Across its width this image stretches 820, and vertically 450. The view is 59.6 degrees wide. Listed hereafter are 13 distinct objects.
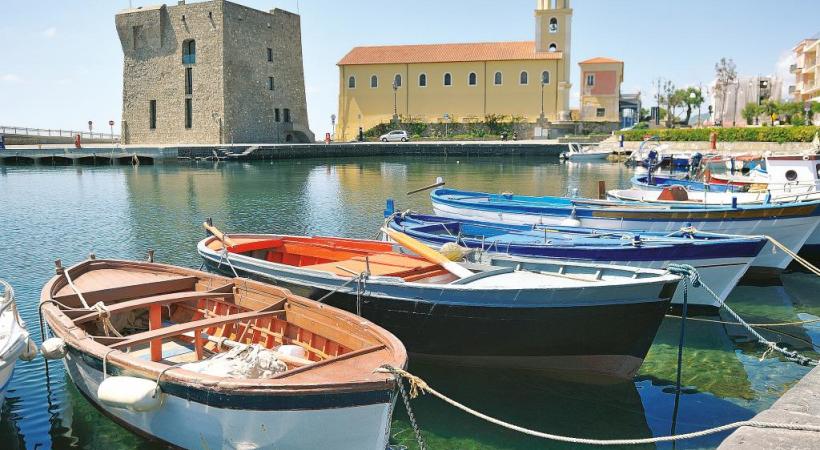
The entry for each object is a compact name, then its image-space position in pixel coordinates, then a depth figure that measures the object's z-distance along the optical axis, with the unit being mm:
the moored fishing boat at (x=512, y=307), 7047
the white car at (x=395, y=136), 57719
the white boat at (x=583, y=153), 46750
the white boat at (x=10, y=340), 6051
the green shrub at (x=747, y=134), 41031
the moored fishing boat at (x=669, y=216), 12016
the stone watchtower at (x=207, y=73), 50906
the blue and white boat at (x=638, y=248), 9555
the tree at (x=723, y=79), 70375
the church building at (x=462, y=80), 59156
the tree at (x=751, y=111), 58250
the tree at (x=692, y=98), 71125
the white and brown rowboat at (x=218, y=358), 4941
